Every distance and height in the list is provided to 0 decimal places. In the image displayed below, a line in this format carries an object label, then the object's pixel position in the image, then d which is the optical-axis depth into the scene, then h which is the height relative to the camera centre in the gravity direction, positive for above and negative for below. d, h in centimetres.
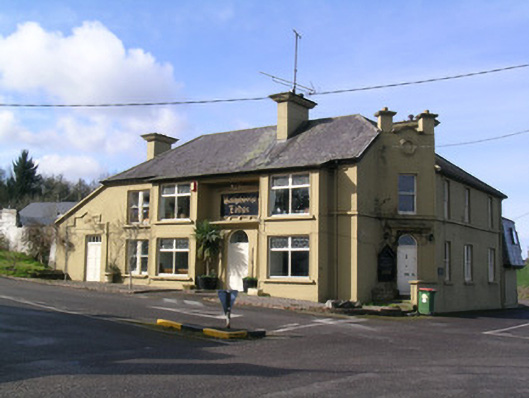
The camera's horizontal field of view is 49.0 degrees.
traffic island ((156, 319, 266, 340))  1365 -174
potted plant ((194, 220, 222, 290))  2595 +63
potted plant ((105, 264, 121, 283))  2922 -93
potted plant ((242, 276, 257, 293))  2484 -103
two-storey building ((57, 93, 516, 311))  2325 +202
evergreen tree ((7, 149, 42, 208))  8106 +1054
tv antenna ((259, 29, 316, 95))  2750 +903
